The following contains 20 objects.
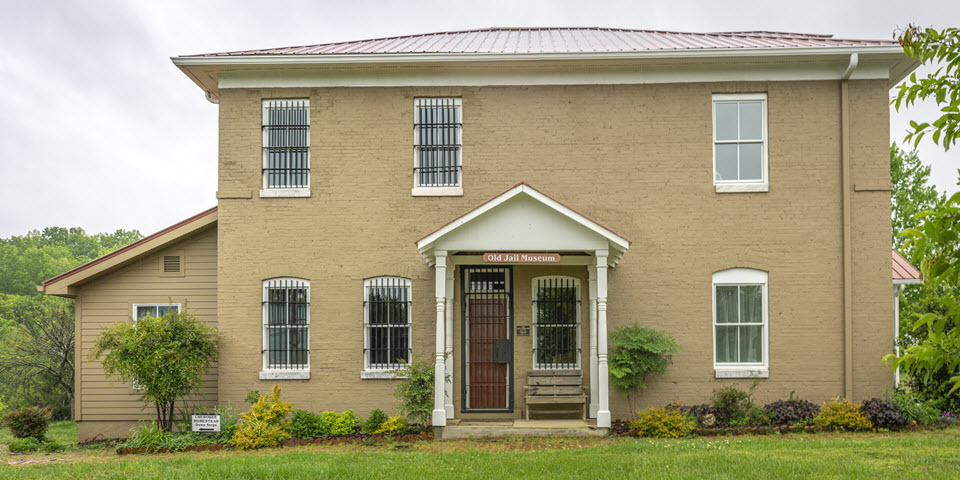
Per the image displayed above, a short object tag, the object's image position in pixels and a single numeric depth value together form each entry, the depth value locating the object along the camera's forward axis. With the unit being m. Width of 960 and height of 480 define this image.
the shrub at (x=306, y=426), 12.73
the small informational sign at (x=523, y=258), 11.98
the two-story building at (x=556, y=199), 13.41
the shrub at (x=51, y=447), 12.92
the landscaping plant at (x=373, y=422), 12.80
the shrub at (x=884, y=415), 12.38
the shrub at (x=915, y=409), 12.62
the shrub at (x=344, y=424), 12.73
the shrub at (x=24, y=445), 12.81
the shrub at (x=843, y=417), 12.38
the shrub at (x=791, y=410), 12.73
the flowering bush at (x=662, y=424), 12.18
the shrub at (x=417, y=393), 12.29
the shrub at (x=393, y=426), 12.52
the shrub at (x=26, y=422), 13.43
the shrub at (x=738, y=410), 12.78
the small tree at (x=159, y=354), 12.65
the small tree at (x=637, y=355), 12.70
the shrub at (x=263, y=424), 12.11
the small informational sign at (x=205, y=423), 12.67
